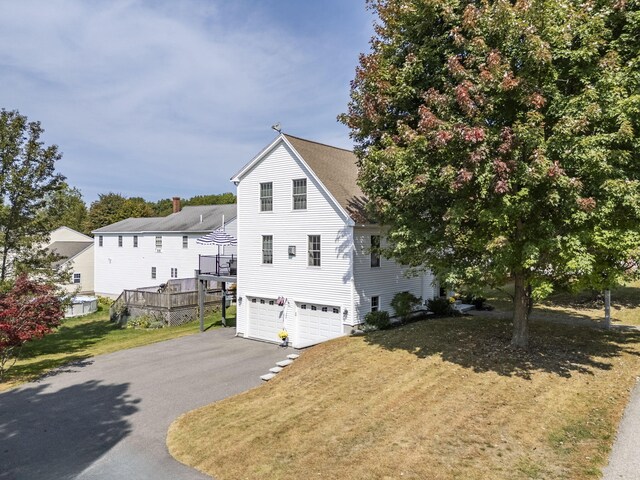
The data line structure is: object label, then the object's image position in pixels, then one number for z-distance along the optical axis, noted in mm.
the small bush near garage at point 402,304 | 19219
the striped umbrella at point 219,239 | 24416
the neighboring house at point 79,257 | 42906
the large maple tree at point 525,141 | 9625
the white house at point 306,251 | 17906
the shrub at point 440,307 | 20375
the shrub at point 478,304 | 21927
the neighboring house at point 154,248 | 34844
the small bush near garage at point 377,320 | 17828
